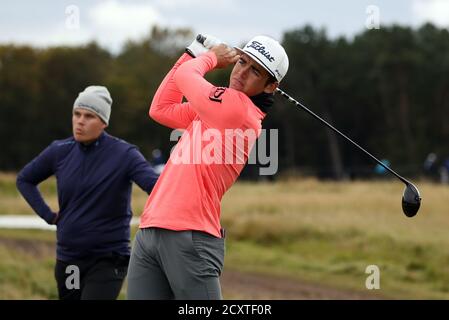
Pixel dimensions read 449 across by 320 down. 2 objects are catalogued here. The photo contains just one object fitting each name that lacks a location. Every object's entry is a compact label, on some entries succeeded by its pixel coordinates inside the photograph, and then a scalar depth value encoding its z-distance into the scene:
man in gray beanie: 13.01
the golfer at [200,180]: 8.92
